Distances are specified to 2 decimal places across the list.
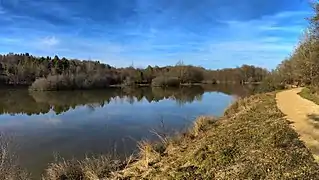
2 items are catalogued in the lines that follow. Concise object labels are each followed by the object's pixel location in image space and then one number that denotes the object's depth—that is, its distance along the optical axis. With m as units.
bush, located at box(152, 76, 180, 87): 52.27
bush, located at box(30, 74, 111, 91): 39.49
